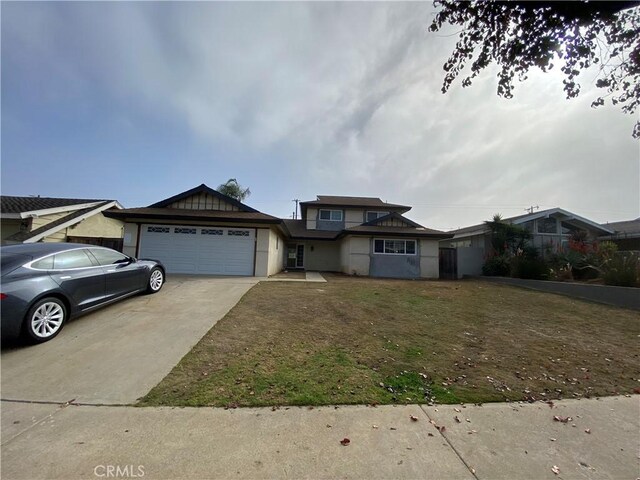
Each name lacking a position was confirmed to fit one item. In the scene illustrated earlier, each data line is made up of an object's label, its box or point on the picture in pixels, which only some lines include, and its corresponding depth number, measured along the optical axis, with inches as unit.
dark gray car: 181.3
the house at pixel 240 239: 535.5
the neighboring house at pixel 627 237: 768.9
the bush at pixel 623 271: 413.7
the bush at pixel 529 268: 571.3
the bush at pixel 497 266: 666.8
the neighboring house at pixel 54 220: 568.6
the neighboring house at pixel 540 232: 761.0
